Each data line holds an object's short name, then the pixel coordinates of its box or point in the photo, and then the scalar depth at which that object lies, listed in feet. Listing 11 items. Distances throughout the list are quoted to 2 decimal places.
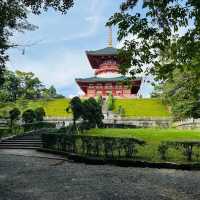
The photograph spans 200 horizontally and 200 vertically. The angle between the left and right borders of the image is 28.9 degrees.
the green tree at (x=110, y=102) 189.16
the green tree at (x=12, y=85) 234.79
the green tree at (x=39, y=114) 129.14
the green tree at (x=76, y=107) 98.74
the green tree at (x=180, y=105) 132.65
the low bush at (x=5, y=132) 92.22
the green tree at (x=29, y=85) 241.96
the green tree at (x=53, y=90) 345.64
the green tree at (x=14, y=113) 113.19
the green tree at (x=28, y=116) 120.37
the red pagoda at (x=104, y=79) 245.04
